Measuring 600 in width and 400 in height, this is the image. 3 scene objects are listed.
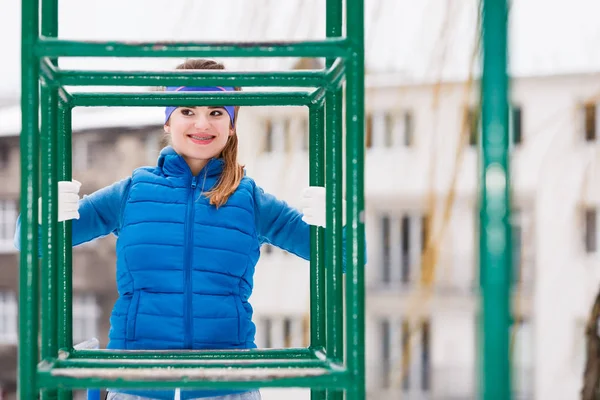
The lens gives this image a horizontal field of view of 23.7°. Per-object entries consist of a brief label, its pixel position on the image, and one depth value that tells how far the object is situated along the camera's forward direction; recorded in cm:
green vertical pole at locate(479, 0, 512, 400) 273
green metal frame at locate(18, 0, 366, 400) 305
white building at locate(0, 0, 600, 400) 1578
